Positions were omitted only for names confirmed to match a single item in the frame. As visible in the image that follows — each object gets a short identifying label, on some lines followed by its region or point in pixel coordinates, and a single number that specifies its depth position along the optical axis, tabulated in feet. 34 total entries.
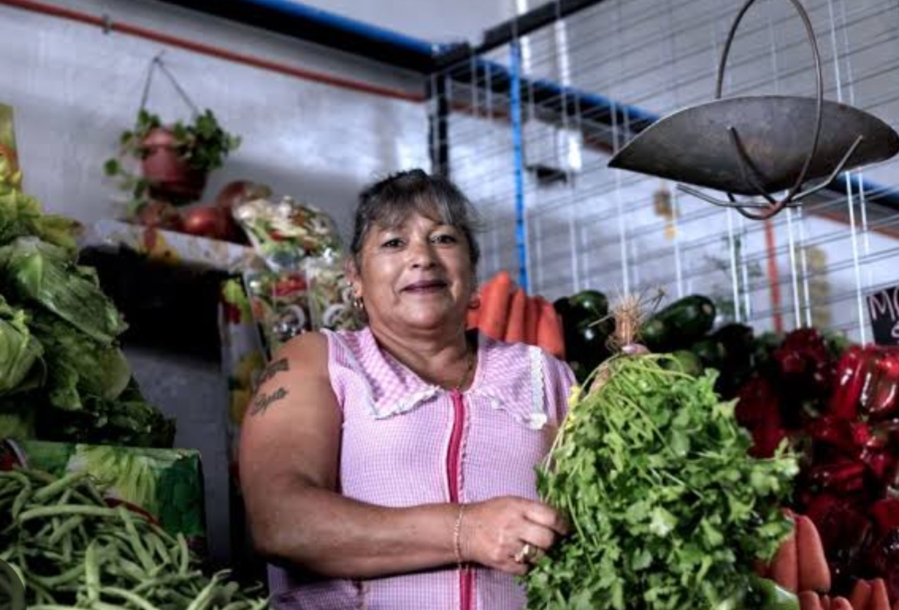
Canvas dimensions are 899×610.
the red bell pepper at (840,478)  11.78
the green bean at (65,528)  5.63
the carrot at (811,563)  9.86
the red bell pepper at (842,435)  12.13
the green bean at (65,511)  5.70
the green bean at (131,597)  5.24
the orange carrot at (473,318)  12.06
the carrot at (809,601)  9.36
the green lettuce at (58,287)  8.03
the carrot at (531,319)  12.06
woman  7.41
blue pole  15.03
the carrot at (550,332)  11.98
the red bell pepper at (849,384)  12.48
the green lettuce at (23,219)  8.51
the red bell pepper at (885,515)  11.43
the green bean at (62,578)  5.33
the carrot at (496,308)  11.90
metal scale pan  8.68
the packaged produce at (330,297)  11.58
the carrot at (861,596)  10.53
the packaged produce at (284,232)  11.90
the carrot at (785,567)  9.63
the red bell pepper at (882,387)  12.25
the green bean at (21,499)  5.69
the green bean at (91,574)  5.26
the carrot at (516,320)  11.92
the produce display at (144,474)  6.86
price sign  12.52
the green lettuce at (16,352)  7.11
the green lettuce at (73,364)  7.86
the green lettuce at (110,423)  7.91
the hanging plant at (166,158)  12.77
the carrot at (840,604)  9.76
